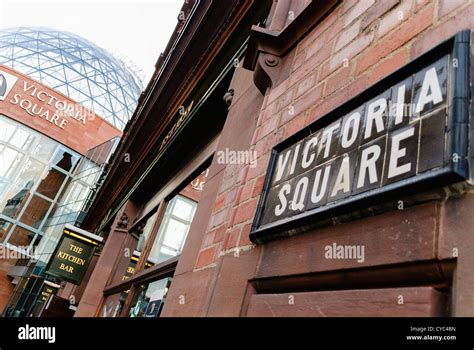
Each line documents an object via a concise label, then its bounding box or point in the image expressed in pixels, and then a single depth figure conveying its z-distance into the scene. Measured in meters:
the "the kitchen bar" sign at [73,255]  6.70
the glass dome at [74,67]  25.19
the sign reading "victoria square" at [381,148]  0.69
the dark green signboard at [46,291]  12.22
